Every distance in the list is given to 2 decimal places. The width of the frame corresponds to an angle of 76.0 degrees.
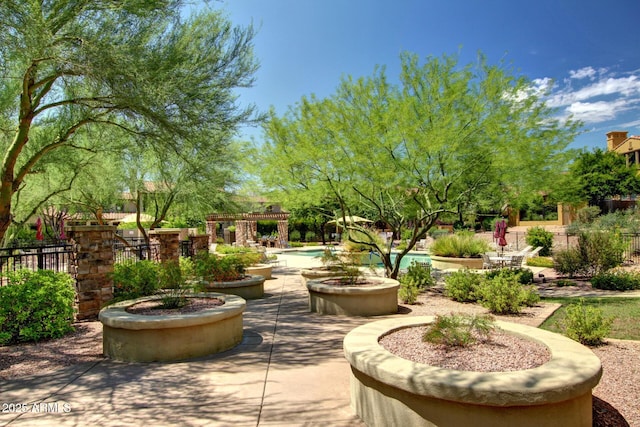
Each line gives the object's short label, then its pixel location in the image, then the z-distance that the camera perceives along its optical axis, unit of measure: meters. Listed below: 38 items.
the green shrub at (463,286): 9.12
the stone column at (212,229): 28.64
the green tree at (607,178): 35.06
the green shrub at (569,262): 12.58
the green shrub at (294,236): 36.09
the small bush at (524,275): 11.48
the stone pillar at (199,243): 12.16
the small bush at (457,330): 3.74
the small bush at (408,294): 8.91
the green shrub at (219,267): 9.61
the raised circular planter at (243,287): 9.56
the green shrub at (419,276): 10.47
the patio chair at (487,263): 14.42
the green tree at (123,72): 5.57
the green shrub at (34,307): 5.88
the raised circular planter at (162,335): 4.96
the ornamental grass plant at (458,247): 16.38
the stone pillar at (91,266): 7.42
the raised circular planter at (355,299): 7.64
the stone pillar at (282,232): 30.70
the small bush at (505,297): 7.58
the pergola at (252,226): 28.12
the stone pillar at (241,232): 27.83
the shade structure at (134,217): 19.97
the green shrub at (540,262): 16.38
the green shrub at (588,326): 5.30
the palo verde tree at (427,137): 8.55
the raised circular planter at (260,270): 13.44
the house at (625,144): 47.69
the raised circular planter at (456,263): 15.78
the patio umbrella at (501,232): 15.81
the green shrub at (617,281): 10.46
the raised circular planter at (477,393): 2.68
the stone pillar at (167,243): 10.54
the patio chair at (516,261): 13.58
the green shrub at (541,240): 19.97
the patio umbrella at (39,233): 20.64
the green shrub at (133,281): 7.89
